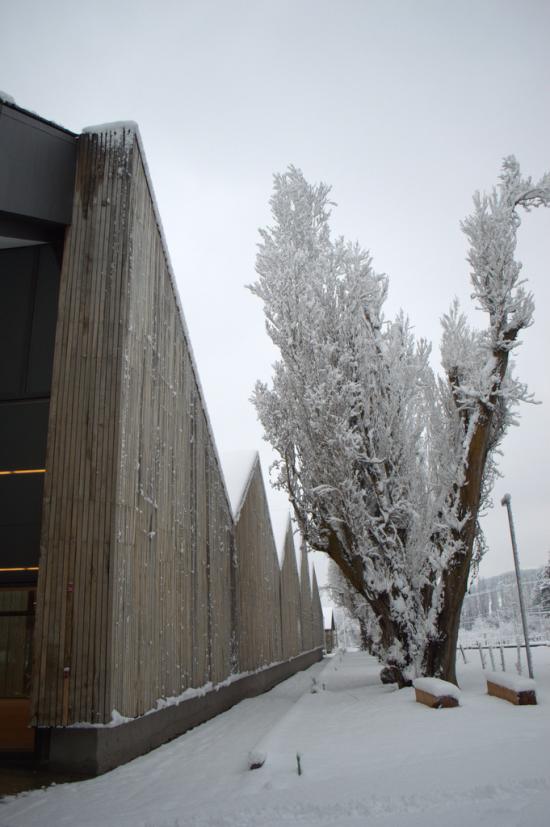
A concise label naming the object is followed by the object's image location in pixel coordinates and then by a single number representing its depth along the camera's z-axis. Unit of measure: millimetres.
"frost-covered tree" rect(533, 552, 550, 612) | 47281
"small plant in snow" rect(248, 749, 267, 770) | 5586
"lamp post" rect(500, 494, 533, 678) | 10928
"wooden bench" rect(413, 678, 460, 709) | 7254
